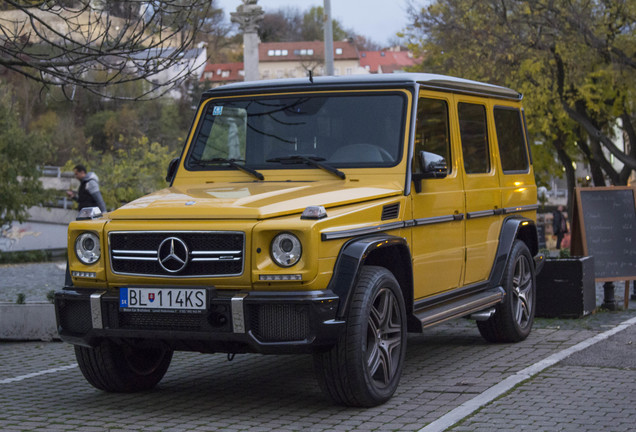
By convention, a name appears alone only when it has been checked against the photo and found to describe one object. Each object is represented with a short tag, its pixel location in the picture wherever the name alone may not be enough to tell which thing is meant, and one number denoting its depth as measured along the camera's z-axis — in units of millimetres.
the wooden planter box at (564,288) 11344
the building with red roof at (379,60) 169875
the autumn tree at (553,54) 27141
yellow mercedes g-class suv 6242
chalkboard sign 12594
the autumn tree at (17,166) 41531
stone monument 27531
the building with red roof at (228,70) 133375
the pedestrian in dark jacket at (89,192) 16484
